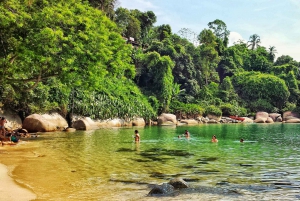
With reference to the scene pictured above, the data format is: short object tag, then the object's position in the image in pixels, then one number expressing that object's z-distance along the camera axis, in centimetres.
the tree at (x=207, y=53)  6862
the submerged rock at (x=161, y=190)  793
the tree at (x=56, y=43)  1456
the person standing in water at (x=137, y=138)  2084
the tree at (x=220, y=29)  9250
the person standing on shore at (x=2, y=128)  1667
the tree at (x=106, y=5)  5200
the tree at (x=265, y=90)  6900
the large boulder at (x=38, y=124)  2694
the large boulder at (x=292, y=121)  6242
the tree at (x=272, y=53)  9202
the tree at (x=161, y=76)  5369
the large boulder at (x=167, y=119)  4794
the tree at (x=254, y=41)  10569
